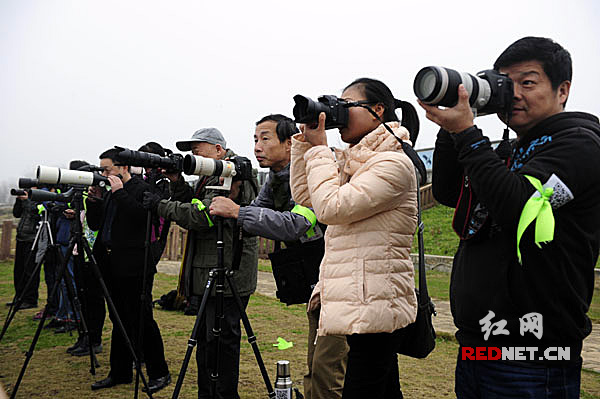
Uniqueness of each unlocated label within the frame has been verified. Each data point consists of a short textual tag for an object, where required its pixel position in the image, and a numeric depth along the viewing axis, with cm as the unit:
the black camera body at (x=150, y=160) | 315
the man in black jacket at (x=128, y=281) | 403
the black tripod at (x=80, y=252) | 377
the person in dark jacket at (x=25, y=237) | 757
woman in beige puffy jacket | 187
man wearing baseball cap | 331
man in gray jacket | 270
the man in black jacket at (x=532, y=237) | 143
